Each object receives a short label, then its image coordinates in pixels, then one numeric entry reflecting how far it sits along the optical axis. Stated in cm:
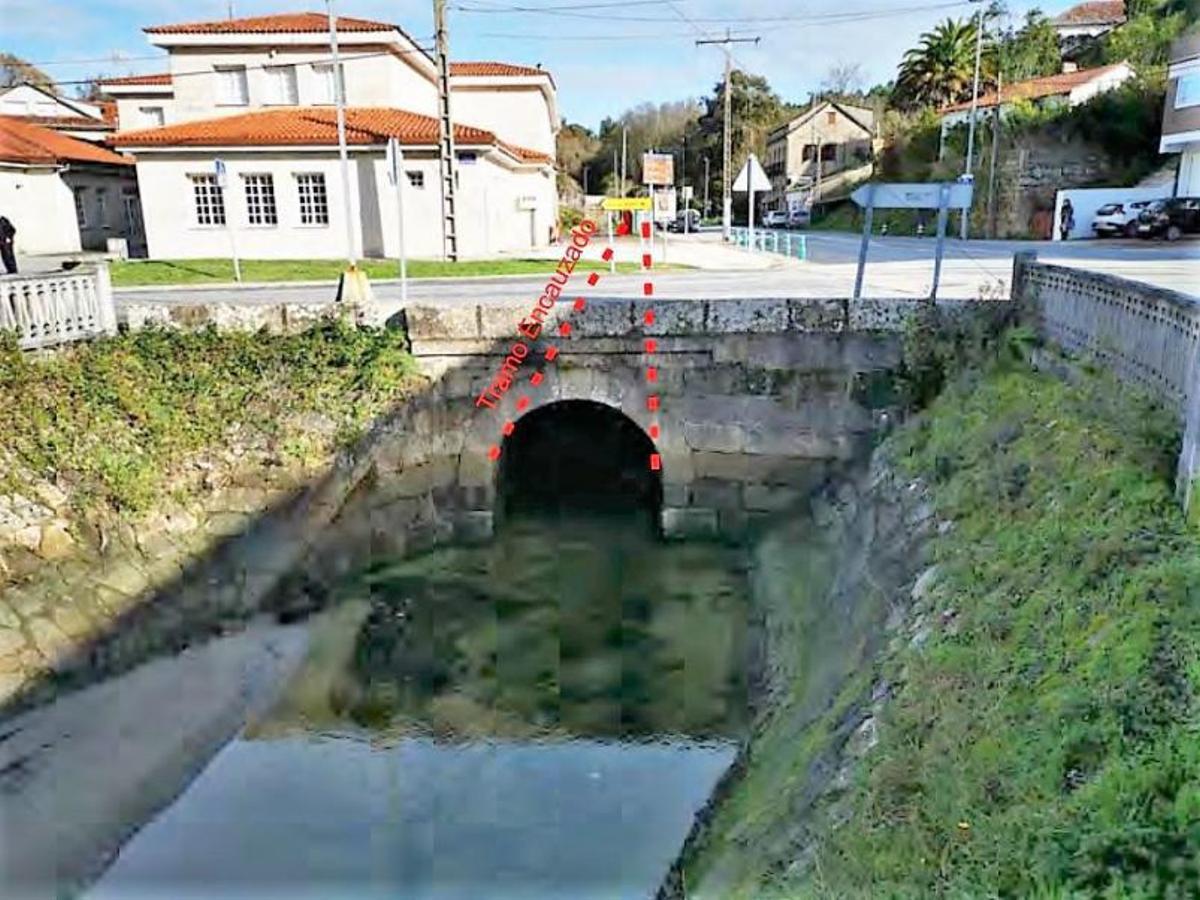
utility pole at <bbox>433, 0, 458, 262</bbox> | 2272
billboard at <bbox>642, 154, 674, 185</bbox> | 1989
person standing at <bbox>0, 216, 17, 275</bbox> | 1469
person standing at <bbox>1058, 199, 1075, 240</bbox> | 2830
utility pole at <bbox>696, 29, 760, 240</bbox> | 3259
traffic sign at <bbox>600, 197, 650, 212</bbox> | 1597
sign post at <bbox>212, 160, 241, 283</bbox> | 1862
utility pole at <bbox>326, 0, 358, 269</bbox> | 1956
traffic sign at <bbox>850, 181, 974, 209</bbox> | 1002
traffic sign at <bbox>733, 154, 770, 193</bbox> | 1941
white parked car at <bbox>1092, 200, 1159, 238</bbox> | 2487
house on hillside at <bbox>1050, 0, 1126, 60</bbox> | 4647
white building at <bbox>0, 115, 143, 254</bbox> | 2623
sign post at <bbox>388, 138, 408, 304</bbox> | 1170
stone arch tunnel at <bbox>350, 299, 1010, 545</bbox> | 1122
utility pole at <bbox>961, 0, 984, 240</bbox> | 3150
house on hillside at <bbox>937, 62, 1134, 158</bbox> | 3362
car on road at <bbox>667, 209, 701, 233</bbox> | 4260
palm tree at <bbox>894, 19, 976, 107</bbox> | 4203
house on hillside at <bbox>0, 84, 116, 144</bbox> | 3725
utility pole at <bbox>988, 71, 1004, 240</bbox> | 3192
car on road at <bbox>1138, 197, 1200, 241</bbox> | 2327
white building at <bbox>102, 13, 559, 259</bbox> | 2377
